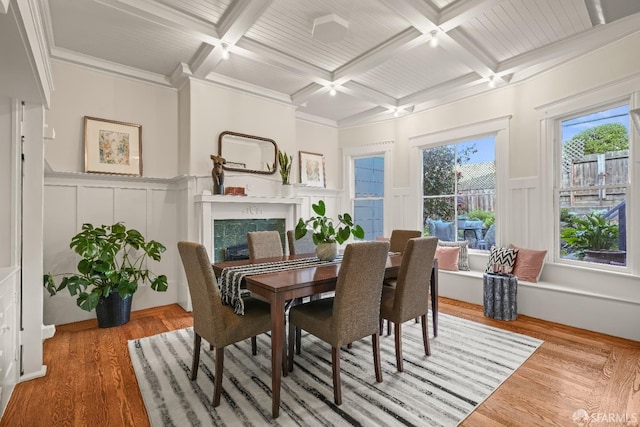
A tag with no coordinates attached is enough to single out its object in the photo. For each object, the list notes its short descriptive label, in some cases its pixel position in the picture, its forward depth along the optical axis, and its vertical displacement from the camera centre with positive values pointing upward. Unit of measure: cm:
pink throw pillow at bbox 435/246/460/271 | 427 -60
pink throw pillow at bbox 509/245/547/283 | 352 -59
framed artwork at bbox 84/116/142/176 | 341 +75
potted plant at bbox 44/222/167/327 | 298 -61
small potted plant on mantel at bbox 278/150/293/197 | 447 +56
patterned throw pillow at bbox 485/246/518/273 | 369 -53
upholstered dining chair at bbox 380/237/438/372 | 231 -59
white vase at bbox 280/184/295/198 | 448 +33
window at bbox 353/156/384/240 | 549 +33
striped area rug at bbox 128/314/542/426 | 181 -116
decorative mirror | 407 +83
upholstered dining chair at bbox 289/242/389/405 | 191 -60
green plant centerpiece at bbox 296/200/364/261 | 269 -21
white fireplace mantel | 369 +6
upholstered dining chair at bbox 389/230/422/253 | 341 -28
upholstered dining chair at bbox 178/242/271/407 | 188 -66
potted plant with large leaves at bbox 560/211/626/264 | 316 -27
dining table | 181 -46
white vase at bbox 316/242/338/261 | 278 -33
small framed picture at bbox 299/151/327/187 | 526 +75
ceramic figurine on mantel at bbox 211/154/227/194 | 379 +48
